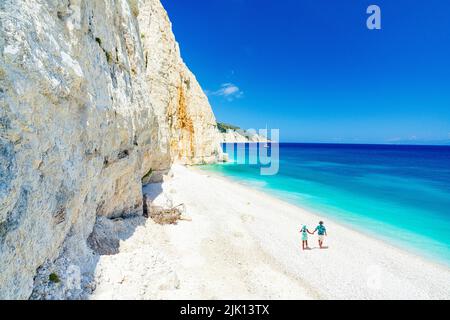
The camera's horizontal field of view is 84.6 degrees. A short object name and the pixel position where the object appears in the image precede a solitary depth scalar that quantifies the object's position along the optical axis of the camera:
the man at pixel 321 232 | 11.77
